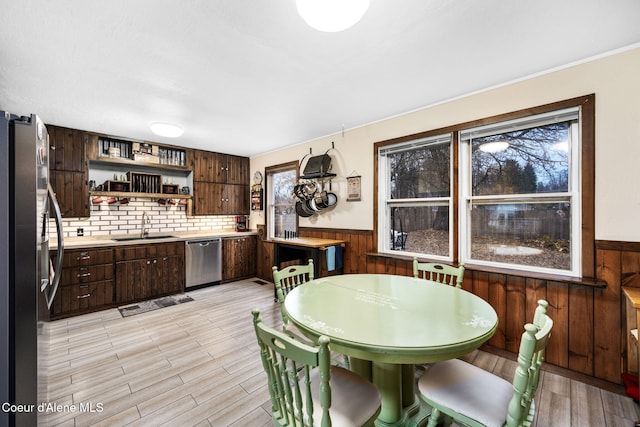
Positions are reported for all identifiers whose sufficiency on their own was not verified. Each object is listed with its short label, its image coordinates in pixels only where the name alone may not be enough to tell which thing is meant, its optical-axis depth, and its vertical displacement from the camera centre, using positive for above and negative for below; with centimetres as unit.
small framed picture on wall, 364 +33
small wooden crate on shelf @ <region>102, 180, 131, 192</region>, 398 +42
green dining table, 121 -59
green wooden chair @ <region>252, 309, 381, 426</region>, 95 -75
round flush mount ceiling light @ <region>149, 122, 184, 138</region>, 311 +100
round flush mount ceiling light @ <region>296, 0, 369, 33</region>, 126 +97
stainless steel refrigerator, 110 -24
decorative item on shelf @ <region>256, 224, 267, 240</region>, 511 -36
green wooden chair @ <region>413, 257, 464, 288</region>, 224 -53
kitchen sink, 400 -39
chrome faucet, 441 -20
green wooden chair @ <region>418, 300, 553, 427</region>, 104 -88
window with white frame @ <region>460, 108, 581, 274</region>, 225 +16
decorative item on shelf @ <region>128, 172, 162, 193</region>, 418 +50
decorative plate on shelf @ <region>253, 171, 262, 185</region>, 529 +70
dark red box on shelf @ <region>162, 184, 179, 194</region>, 456 +43
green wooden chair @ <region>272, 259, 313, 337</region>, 188 -54
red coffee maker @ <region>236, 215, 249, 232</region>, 541 -20
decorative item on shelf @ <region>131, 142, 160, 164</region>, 415 +97
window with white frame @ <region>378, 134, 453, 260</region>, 296 +18
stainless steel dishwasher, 434 -82
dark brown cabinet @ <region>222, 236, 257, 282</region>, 484 -84
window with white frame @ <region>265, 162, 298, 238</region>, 477 +23
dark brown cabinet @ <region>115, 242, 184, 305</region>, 373 -85
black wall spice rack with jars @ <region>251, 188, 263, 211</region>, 526 +27
